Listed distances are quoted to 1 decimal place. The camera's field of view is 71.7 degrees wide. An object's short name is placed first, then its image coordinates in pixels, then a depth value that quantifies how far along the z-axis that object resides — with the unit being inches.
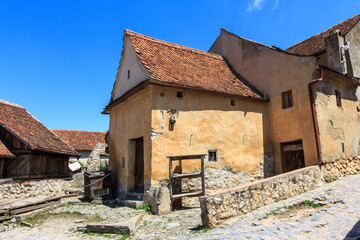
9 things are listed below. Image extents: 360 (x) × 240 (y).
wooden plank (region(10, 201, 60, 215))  350.1
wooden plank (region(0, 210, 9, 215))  336.2
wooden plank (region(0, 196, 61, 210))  351.9
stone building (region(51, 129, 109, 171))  946.7
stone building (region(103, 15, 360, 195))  387.5
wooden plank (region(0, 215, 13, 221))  332.1
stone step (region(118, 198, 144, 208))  350.0
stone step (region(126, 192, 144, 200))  376.0
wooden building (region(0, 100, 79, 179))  549.6
